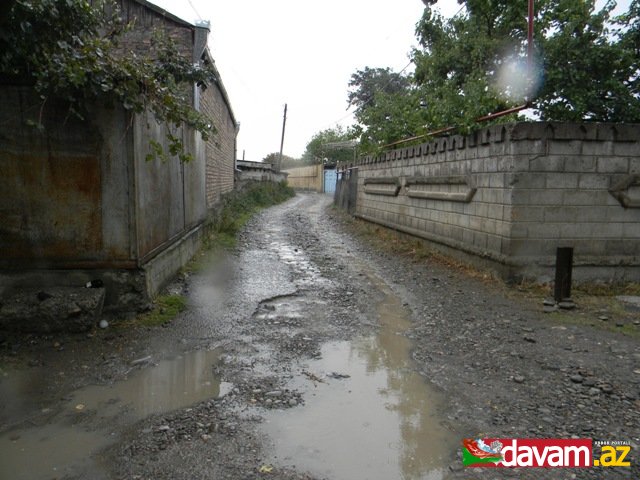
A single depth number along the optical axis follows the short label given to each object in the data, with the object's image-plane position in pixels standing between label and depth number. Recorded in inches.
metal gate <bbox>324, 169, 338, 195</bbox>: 1506.3
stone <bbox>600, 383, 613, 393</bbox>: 128.5
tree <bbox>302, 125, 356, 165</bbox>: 1747.0
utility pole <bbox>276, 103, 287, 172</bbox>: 1621.3
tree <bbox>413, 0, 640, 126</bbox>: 304.3
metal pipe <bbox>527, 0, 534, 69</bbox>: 243.8
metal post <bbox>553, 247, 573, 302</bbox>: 212.2
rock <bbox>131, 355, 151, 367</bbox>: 145.1
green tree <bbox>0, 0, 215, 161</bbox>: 142.3
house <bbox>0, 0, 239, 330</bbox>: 161.5
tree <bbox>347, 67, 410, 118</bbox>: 1419.8
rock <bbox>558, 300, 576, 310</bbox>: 205.9
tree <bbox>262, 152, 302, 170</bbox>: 3163.1
